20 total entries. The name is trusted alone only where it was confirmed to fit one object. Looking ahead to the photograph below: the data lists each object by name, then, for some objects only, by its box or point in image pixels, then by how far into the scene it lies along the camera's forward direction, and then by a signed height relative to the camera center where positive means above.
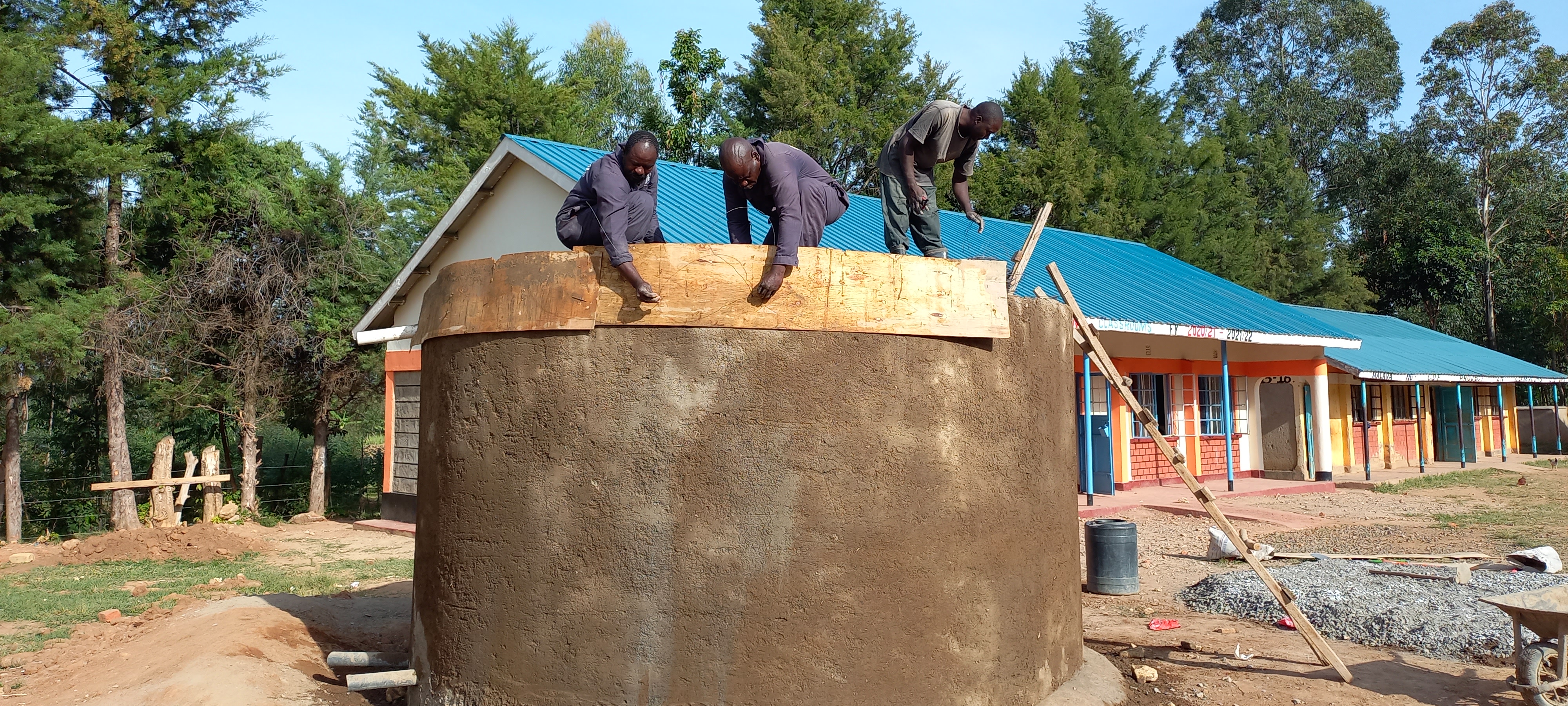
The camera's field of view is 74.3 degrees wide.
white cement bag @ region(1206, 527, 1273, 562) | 10.05 -1.24
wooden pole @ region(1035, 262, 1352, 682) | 5.56 -0.38
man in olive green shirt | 5.71 +1.50
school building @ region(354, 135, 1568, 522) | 13.35 +1.30
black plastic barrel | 8.64 -1.14
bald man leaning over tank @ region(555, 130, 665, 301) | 4.36 +1.05
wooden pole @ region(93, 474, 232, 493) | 13.11 -0.68
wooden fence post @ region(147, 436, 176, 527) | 13.30 -0.80
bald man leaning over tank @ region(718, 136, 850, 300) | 4.35 +1.12
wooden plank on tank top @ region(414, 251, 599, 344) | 4.36 +0.57
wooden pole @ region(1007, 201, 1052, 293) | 5.07 +0.88
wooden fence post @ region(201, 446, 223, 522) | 14.21 -0.90
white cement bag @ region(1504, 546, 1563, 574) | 8.26 -1.15
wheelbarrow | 5.09 -1.16
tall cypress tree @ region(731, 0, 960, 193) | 27.02 +9.34
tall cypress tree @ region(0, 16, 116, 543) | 12.44 +2.58
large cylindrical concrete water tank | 4.21 -0.41
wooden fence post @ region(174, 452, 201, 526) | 13.74 -0.80
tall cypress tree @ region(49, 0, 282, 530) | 14.50 +5.24
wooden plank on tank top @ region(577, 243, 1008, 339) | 4.31 +0.55
